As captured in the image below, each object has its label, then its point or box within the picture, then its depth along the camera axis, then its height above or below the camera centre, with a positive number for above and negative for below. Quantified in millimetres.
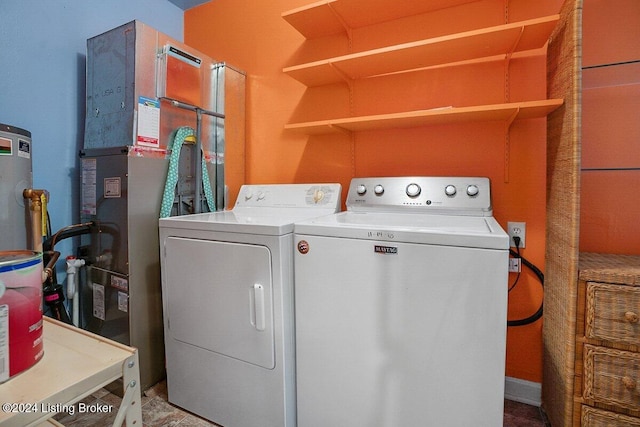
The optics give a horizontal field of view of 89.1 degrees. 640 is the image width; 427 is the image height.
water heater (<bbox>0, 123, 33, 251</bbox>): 1411 +69
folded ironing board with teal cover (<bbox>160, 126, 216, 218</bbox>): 1812 +170
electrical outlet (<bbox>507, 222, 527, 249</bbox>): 1691 -141
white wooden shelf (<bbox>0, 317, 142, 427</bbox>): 603 -366
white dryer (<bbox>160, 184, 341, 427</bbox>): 1348 -512
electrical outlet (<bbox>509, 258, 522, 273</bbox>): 1698 -324
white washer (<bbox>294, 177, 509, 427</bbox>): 1078 -435
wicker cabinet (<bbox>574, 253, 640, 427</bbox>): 1139 -518
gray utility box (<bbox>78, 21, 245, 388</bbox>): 1696 +155
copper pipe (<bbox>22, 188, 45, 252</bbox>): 1500 -60
